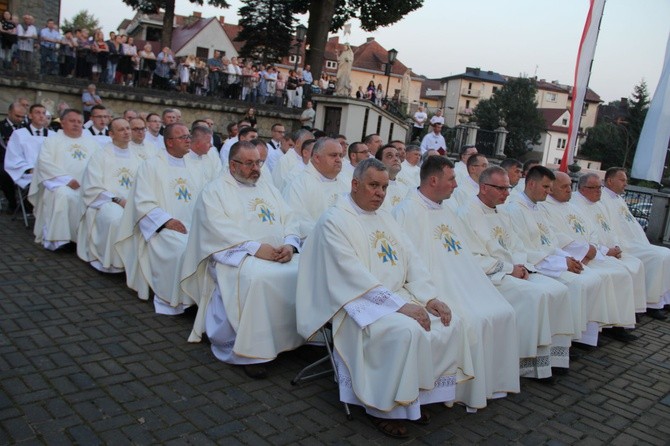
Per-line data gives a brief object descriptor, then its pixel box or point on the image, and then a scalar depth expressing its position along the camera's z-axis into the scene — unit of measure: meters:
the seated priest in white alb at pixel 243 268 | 4.89
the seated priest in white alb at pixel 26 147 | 8.90
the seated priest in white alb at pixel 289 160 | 9.30
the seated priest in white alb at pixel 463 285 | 4.62
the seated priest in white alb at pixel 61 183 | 7.69
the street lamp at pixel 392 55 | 25.16
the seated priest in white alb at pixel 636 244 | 8.19
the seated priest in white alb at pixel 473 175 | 8.53
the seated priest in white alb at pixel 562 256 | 6.20
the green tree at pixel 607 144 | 63.31
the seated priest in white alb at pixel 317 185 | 6.38
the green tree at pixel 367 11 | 27.50
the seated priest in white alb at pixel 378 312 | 4.03
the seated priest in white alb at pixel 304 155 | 8.48
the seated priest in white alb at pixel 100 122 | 9.52
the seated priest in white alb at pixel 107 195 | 6.94
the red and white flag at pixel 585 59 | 8.87
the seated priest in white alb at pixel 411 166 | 9.80
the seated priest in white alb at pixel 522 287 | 5.34
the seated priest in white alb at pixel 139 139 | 8.02
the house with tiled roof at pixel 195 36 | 55.69
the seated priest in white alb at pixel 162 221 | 6.03
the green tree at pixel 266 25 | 39.09
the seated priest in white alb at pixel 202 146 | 7.12
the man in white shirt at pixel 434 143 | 16.02
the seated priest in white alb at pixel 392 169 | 7.55
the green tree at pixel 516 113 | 63.41
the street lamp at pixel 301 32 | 24.51
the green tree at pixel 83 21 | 73.70
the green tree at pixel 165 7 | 28.92
